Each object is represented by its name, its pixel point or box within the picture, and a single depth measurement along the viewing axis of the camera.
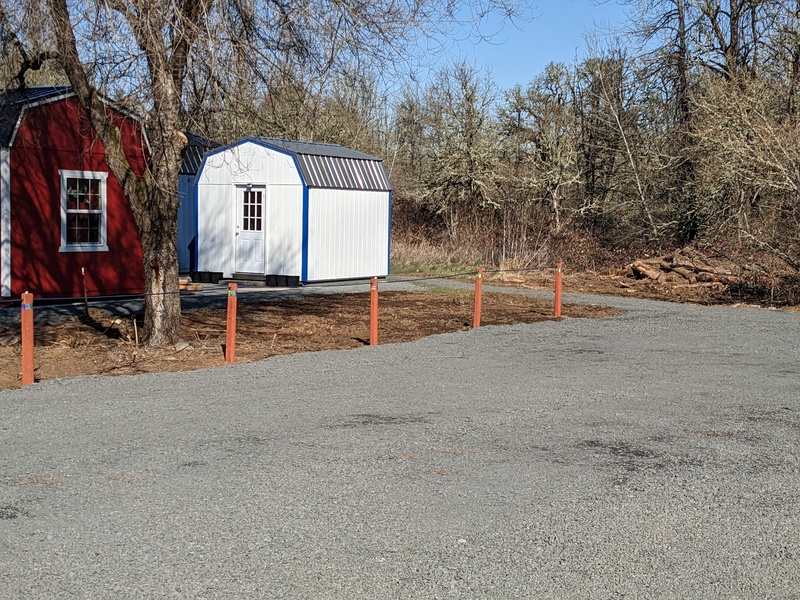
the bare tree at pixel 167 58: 10.79
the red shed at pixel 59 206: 17.38
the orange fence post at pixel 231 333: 11.84
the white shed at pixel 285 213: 23.59
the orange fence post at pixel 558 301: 17.52
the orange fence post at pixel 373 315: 13.40
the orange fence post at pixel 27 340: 9.93
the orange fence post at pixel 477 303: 15.47
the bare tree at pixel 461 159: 35.88
